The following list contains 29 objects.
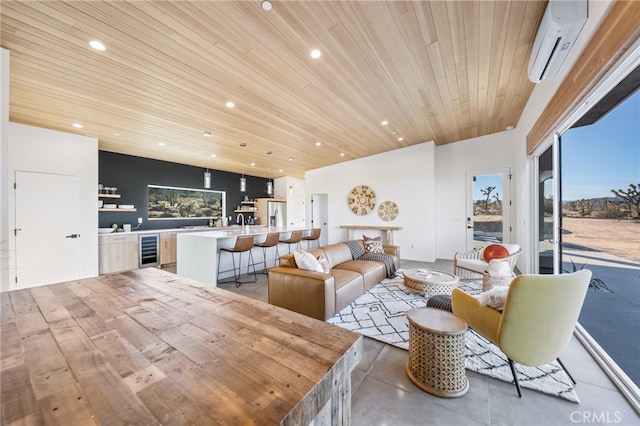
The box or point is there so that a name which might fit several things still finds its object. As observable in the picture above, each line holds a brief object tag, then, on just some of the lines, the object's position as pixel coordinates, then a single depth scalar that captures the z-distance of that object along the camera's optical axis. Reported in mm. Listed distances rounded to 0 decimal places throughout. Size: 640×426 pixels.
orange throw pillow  3492
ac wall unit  1811
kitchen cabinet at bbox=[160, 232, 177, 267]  5754
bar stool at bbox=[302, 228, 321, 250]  6199
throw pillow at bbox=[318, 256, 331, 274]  3155
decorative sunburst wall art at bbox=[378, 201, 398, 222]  6430
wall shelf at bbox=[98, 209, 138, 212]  5177
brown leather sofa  2643
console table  6288
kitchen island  4004
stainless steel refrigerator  8664
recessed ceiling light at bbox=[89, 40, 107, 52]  2094
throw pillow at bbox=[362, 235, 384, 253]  4617
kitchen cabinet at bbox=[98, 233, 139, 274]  4871
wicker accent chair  3574
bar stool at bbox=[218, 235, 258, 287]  4129
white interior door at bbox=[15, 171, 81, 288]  3709
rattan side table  1670
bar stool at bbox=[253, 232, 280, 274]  4687
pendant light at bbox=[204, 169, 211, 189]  4682
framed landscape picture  6215
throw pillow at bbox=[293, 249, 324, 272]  2920
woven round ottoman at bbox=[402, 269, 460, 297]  3156
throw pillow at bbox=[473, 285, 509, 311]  1761
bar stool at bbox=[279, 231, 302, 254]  5406
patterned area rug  1787
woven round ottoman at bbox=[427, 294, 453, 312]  2293
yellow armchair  1517
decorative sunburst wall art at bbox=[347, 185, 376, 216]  6863
